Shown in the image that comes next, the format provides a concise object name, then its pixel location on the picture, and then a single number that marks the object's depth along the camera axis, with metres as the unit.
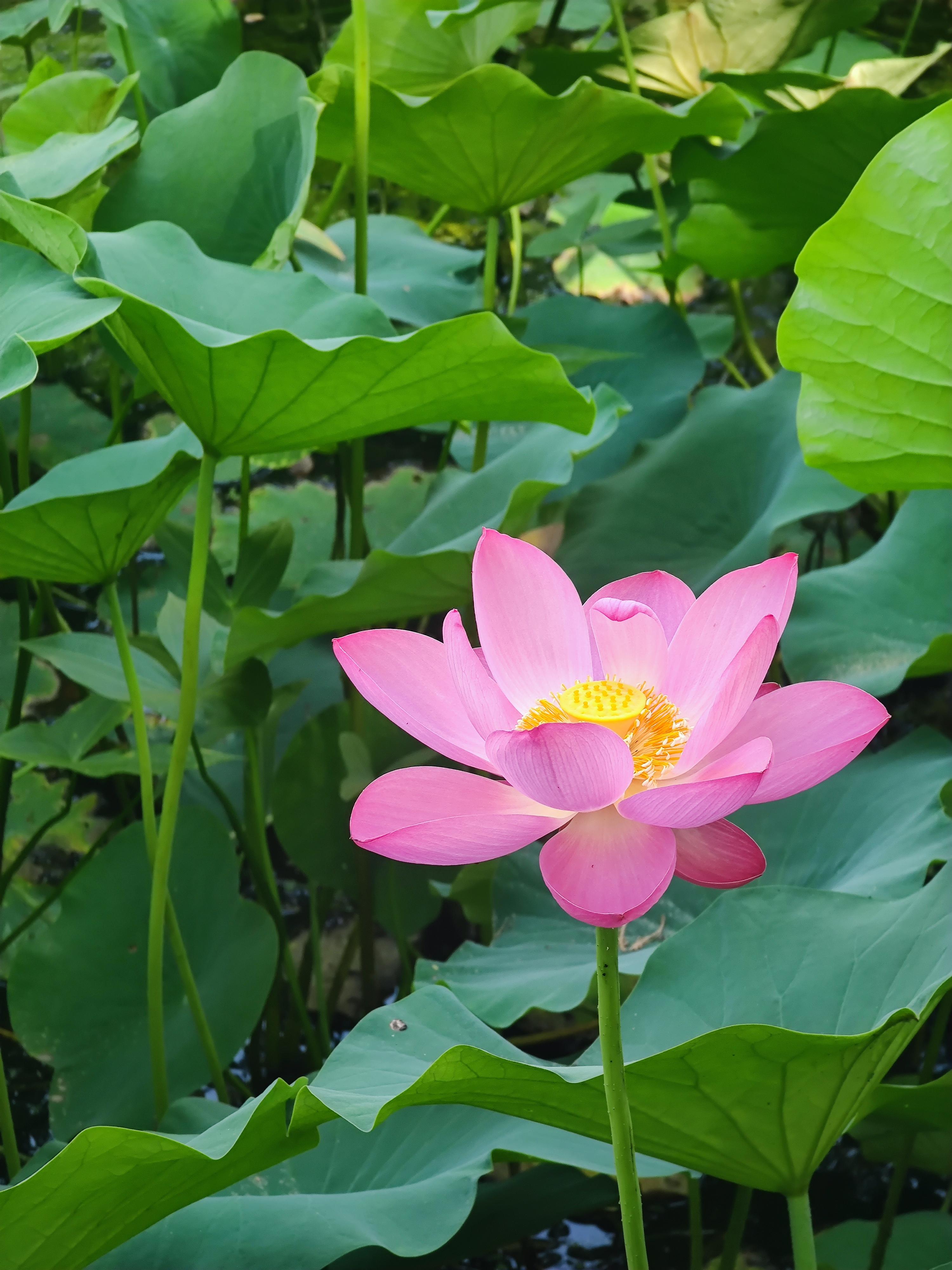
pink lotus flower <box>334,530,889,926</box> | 1.09
